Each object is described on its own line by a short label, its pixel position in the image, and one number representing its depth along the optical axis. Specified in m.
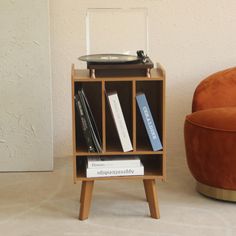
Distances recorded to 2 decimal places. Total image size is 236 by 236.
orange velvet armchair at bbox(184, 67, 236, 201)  2.17
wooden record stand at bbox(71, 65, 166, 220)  2.02
